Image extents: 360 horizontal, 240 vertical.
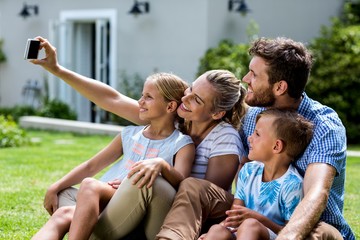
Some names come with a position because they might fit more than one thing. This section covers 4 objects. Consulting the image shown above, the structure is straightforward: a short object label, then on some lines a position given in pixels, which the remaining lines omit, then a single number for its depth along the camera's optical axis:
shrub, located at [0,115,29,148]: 9.59
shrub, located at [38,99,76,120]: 13.48
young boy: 3.16
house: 12.12
